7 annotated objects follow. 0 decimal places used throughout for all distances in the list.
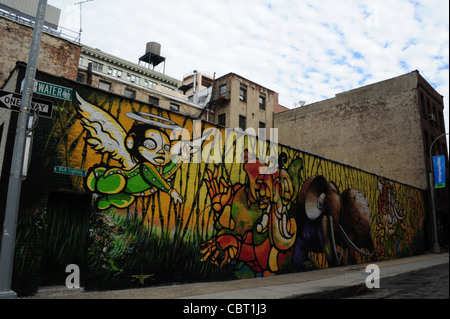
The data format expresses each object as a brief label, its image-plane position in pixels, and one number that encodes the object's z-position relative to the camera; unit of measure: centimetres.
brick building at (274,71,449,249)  2486
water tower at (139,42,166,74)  6831
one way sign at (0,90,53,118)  590
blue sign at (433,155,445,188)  2377
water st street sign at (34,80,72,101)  626
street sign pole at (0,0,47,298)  545
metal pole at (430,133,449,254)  2252
